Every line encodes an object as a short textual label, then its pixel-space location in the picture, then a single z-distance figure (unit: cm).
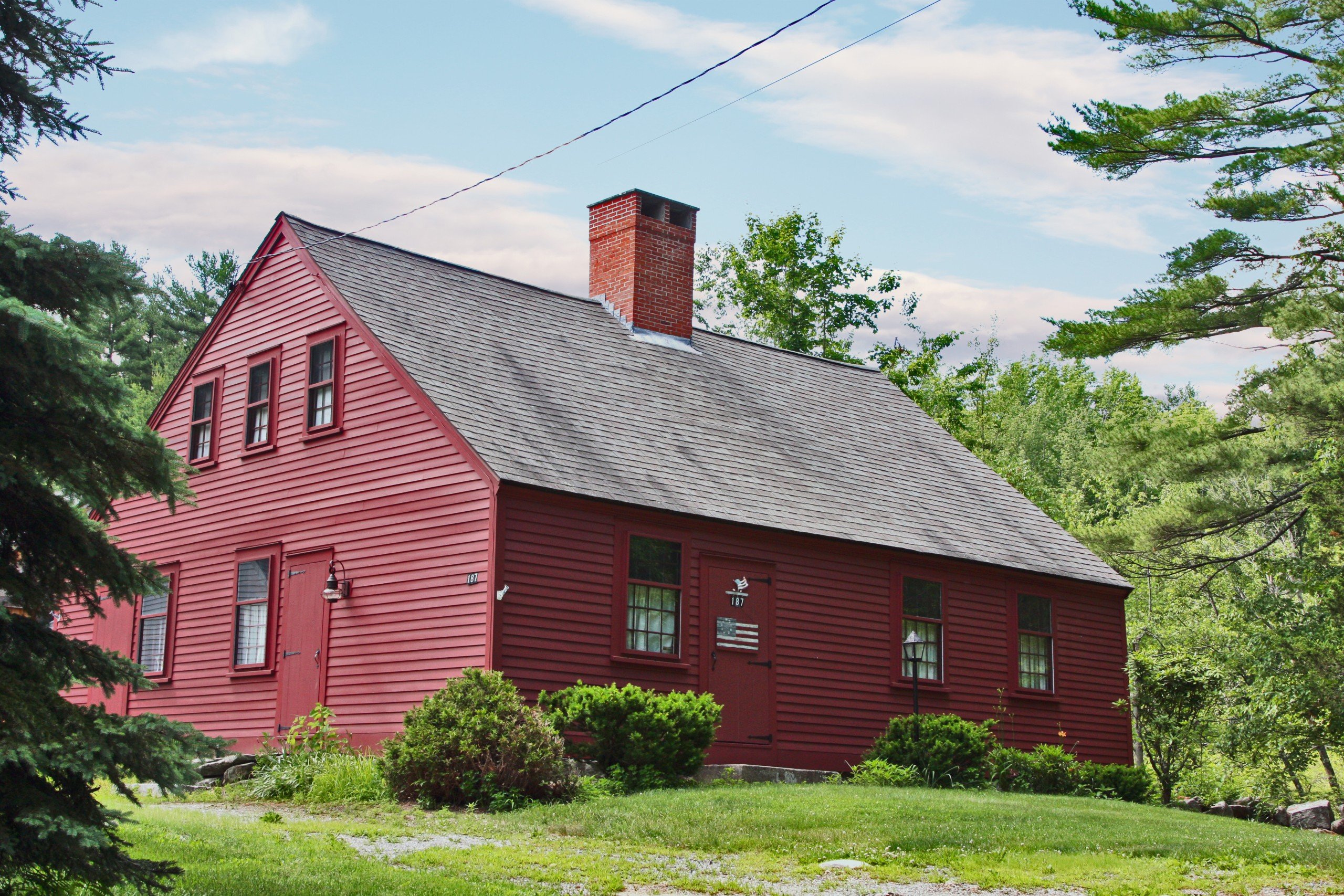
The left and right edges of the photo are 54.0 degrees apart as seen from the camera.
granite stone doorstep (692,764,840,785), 1463
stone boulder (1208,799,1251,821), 1867
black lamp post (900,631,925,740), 1631
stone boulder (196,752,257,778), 1463
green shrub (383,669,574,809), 1207
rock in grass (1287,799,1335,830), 1736
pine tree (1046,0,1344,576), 1619
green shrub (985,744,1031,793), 1680
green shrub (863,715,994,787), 1611
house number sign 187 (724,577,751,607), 1625
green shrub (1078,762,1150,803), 1767
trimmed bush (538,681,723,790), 1335
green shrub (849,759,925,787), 1555
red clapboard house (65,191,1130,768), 1476
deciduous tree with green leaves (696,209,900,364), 3750
